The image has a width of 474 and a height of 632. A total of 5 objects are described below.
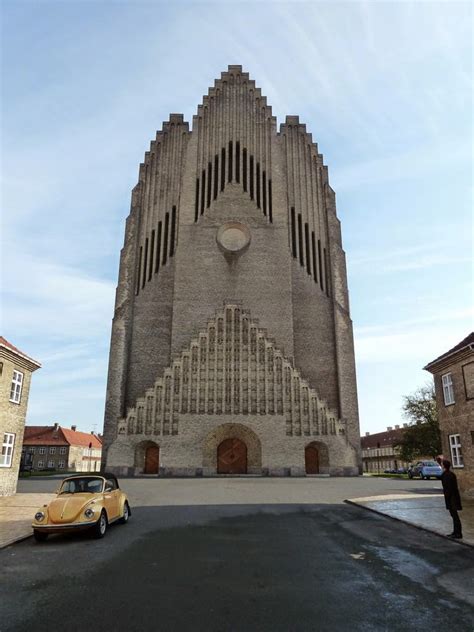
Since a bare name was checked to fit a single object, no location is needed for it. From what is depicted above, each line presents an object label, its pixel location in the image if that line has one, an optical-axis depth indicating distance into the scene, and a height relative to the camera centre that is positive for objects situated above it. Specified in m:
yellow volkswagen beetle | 10.02 -1.25
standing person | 10.09 -0.99
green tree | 48.34 +2.35
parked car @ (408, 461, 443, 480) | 36.44 -1.36
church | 35.66 +13.08
